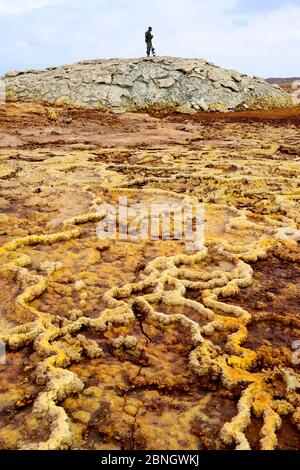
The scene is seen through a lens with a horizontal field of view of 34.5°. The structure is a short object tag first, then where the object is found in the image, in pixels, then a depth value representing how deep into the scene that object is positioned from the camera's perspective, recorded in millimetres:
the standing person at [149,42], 24969
